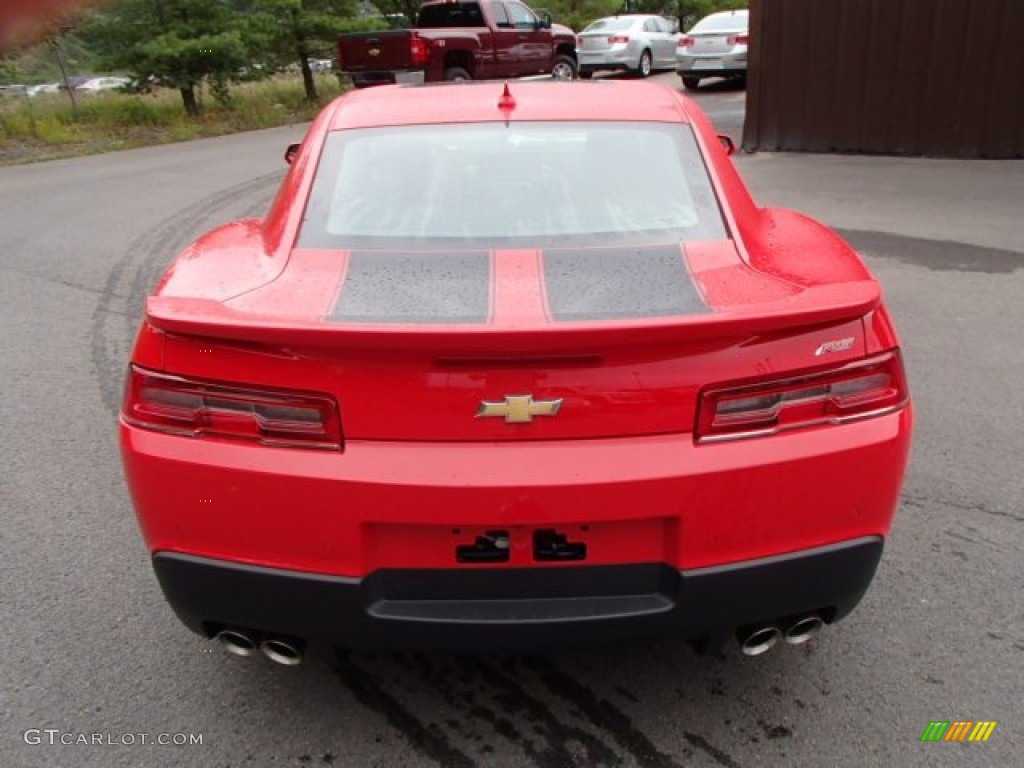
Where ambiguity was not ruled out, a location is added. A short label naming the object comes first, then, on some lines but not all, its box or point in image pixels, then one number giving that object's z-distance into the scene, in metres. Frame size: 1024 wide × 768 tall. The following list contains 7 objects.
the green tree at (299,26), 19.80
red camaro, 1.92
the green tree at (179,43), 17.95
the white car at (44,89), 18.21
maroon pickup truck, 15.52
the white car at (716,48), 18.23
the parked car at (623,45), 22.20
